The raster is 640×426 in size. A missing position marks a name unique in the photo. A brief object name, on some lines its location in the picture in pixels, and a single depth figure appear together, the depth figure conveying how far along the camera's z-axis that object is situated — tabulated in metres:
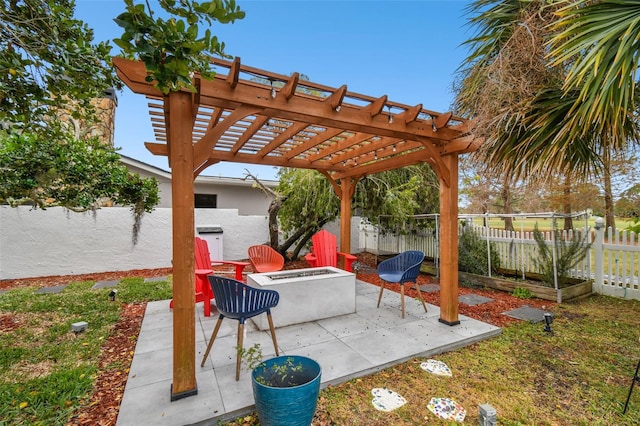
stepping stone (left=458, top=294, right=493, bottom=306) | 4.79
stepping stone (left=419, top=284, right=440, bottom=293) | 5.56
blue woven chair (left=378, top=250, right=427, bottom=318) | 4.10
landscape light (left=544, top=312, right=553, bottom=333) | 3.50
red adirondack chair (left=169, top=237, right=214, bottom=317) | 4.11
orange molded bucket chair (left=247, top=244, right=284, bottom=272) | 5.46
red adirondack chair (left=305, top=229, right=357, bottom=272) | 5.74
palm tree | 2.36
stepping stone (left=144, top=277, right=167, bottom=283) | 6.22
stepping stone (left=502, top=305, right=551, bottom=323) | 4.03
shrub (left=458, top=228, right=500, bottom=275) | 6.07
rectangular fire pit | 3.66
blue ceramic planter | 1.74
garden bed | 4.79
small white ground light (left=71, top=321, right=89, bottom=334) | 3.55
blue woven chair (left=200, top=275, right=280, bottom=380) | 2.59
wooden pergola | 2.29
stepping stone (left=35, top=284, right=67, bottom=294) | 5.43
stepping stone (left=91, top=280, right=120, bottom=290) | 5.91
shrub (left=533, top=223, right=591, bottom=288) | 5.05
